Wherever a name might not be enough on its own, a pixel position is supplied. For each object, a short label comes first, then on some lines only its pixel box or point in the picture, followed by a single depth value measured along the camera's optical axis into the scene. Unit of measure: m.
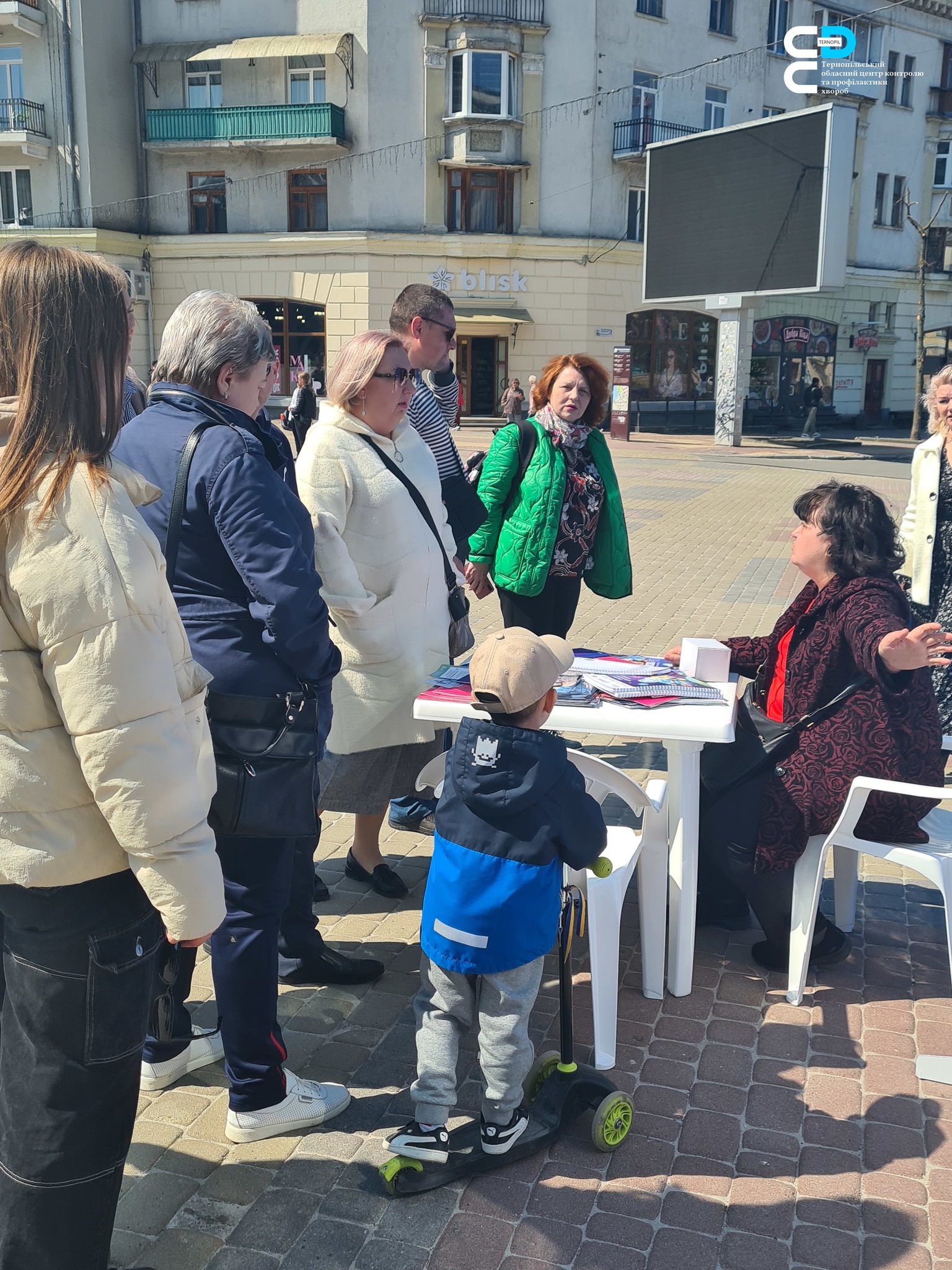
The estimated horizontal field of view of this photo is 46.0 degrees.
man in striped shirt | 4.44
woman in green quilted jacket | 4.88
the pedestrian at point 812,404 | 30.20
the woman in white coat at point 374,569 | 3.57
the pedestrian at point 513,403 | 27.27
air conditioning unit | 30.64
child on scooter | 2.48
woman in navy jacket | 2.44
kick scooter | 2.58
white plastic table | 3.18
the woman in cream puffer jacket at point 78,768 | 1.66
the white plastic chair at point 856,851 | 3.25
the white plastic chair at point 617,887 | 3.06
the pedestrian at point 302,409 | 15.82
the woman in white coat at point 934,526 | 4.89
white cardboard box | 3.63
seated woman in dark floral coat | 3.37
